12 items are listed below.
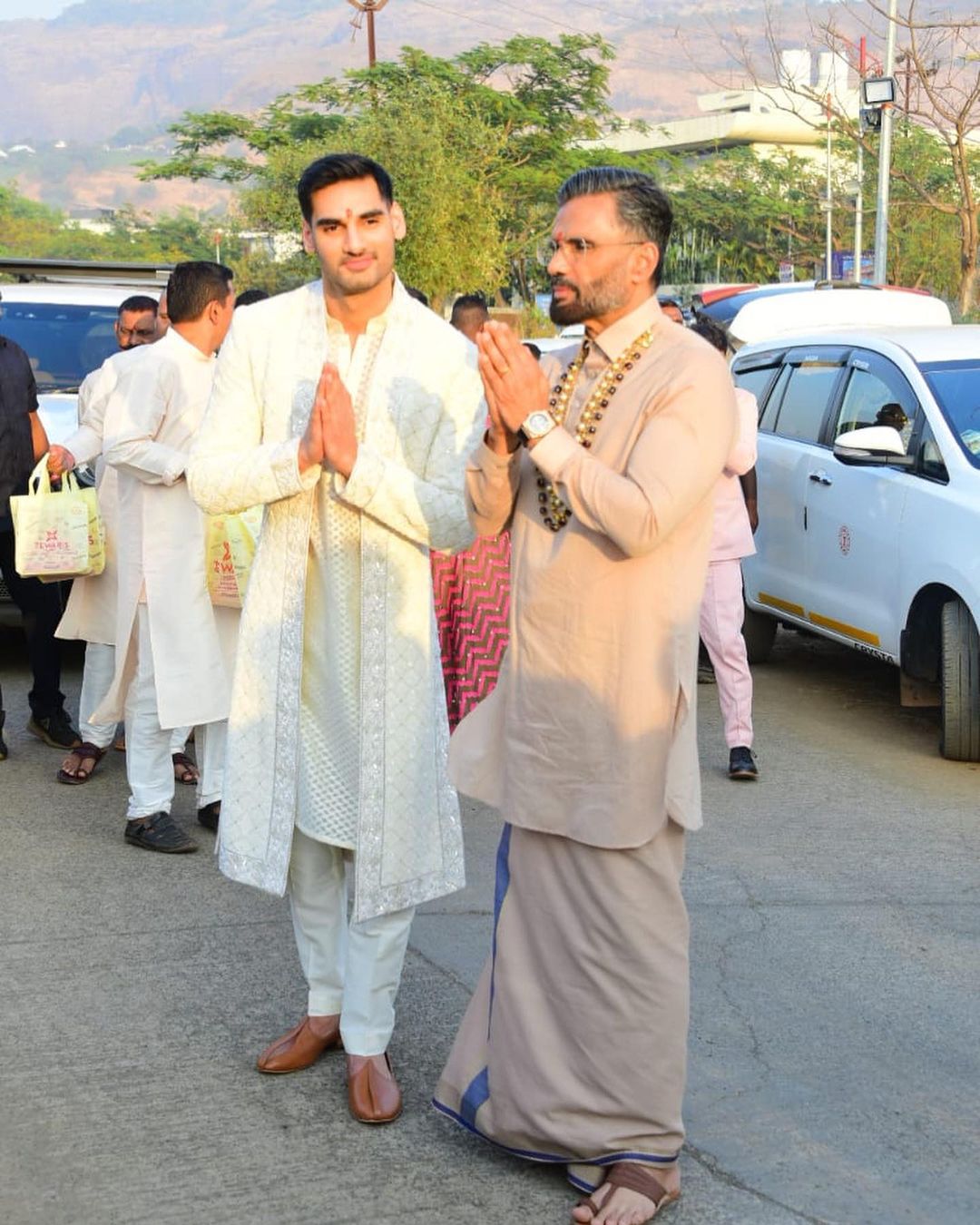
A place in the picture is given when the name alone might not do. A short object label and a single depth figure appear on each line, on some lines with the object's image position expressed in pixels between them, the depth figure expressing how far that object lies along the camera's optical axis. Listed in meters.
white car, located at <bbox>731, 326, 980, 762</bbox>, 7.88
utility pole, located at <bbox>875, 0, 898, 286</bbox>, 22.58
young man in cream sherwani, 4.19
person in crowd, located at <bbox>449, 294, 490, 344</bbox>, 10.12
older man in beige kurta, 3.65
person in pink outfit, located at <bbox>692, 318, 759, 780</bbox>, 7.71
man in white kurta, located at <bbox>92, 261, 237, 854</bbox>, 6.45
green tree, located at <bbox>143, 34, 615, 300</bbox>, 37.53
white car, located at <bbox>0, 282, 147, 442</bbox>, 10.63
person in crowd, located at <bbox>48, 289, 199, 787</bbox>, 7.53
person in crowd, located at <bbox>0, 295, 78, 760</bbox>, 8.00
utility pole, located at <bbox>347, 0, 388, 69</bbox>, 46.41
